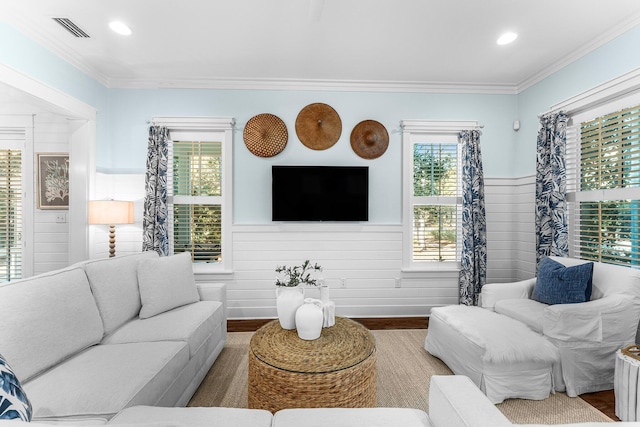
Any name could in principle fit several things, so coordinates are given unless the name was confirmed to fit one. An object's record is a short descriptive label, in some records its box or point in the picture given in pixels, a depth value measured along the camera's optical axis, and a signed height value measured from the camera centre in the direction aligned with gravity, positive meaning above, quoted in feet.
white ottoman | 6.54 -3.14
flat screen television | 11.60 +0.70
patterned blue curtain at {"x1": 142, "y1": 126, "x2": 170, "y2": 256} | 11.19 +0.59
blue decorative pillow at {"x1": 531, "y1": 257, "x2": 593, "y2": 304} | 7.78 -1.84
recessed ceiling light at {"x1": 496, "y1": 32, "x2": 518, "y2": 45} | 8.79 +4.98
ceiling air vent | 8.13 +4.96
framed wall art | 12.01 +1.21
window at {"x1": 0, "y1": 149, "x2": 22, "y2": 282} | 12.28 -0.10
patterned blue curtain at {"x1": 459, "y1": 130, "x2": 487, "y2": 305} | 11.61 -0.60
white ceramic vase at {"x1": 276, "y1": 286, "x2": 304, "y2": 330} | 6.73 -1.98
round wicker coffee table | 5.23 -2.76
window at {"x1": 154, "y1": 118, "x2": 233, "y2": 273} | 11.87 +0.63
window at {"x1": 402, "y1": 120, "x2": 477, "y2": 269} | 12.09 +0.53
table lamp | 10.09 -0.02
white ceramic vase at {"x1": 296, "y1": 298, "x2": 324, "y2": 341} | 6.23 -2.19
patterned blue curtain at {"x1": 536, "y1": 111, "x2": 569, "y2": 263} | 9.80 +0.74
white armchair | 6.81 -2.65
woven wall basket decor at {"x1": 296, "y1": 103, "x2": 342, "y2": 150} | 11.79 +3.24
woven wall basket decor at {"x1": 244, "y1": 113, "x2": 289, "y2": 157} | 11.68 +2.83
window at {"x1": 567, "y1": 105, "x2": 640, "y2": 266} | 8.40 +0.76
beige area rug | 6.31 -4.06
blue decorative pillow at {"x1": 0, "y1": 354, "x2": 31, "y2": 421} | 2.29 -1.47
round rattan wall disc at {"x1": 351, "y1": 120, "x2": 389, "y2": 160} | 11.90 +2.77
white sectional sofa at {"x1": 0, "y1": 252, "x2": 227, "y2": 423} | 4.52 -2.50
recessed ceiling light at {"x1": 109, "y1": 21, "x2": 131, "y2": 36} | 8.31 +4.99
